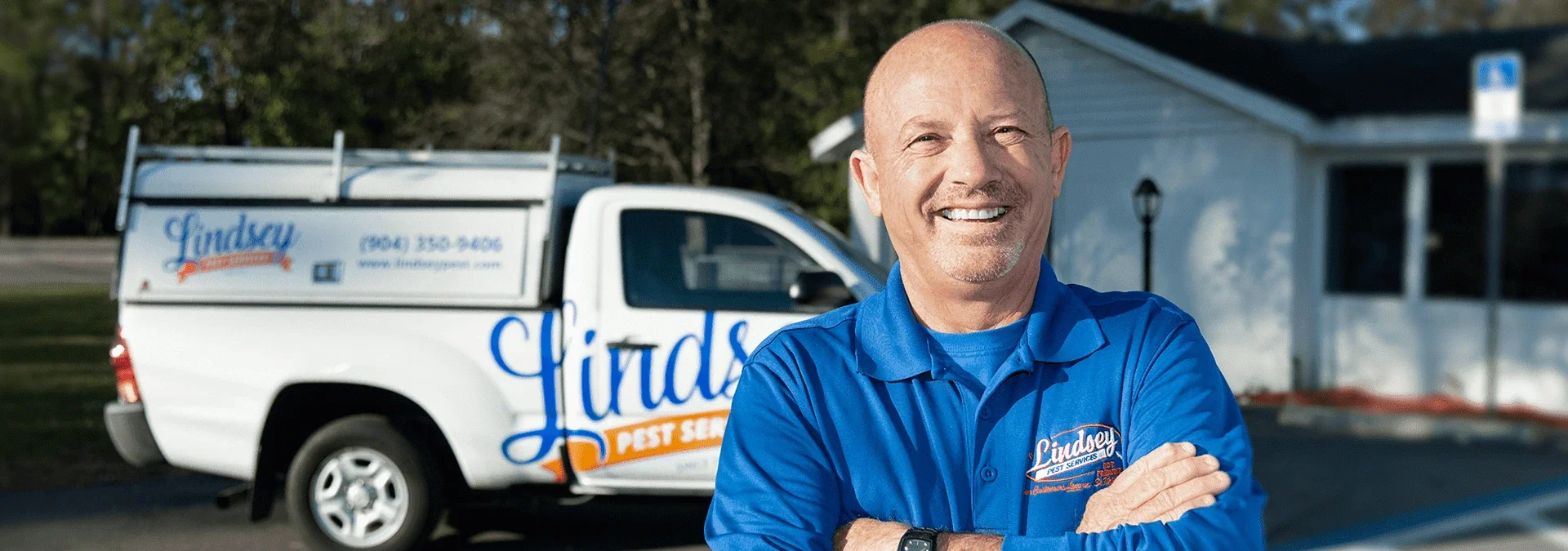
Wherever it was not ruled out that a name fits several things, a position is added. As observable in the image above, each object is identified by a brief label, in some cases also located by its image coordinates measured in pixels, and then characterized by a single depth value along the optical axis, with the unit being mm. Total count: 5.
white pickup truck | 6469
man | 1874
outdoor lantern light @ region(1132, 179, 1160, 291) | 12820
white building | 13227
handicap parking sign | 11047
